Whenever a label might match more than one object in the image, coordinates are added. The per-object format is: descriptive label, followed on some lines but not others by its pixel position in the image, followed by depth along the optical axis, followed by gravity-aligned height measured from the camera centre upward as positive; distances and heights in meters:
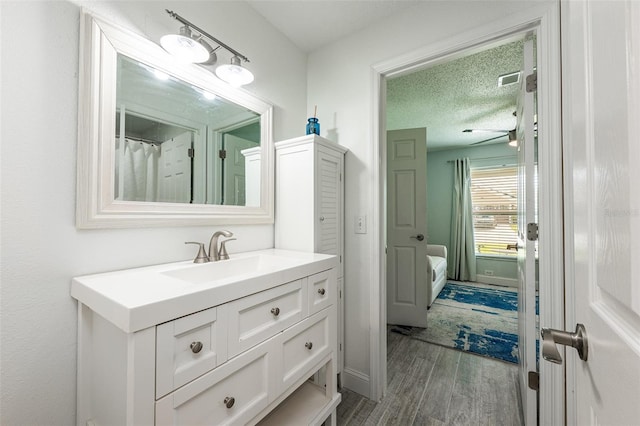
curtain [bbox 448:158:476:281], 4.70 -0.22
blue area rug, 2.30 -1.20
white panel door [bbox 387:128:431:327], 2.69 -0.13
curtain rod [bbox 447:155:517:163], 4.40 +1.05
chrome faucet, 1.26 -0.17
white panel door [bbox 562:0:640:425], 0.28 +0.02
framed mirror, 0.96 +0.36
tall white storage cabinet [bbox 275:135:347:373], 1.57 +0.12
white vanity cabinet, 0.65 -0.45
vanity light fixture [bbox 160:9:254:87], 1.15 +0.79
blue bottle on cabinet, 1.72 +0.61
